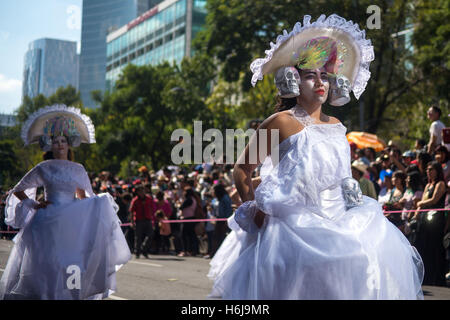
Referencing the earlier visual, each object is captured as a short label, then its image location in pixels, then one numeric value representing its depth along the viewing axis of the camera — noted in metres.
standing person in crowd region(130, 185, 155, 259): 14.91
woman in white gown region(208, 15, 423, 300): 3.51
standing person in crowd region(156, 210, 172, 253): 15.96
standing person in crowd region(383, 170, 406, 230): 10.09
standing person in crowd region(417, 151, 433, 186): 10.60
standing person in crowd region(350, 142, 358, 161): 13.73
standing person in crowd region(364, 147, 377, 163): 13.71
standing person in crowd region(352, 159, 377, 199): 9.68
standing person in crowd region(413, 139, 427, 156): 13.38
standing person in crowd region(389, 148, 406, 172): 12.26
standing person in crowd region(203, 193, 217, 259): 15.35
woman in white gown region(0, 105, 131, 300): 6.20
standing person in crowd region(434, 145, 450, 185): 10.55
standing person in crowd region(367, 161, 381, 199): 12.17
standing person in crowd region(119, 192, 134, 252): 16.47
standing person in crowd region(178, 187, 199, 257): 15.29
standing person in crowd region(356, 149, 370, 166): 13.39
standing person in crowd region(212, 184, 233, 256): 14.34
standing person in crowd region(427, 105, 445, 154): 12.10
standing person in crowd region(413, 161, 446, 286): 9.50
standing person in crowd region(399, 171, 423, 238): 10.15
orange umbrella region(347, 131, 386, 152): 16.38
